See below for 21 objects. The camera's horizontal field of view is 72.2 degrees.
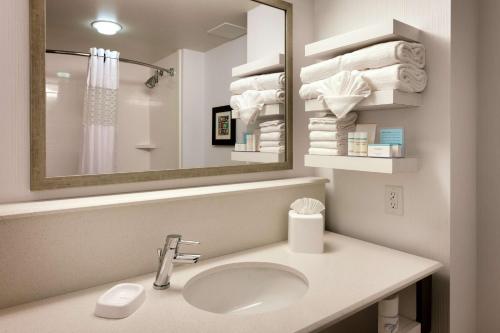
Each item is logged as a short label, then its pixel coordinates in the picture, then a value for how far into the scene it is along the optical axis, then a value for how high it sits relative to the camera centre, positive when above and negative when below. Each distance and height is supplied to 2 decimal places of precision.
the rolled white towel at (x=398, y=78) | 1.16 +0.29
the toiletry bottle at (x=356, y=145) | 1.31 +0.06
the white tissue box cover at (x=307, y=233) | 1.33 -0.29
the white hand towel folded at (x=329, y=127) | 1.39 +0.14
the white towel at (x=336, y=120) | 1.39 +0.17
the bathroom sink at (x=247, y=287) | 1.16 -0.45
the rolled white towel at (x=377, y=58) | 1.17 +0.37
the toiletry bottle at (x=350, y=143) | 1.33 +0.07
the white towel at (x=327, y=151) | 1.39 +0.04
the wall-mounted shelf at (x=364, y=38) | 1.18 +0.45
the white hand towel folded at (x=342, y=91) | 1.24 +0.26
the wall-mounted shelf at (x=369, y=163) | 1.19 -0.01
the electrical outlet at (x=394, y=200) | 1.37 -0.16
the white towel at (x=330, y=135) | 1.39 +0.10
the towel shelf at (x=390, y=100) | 1.17 +0.21
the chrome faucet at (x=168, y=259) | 1.02 -0.30
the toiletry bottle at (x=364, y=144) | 1.29 +0.06
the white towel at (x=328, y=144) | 1.39 +0.07
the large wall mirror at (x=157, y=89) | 1.06 +0.26
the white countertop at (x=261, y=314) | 0.82 -0.39
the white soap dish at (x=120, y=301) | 0.85 -0.37
